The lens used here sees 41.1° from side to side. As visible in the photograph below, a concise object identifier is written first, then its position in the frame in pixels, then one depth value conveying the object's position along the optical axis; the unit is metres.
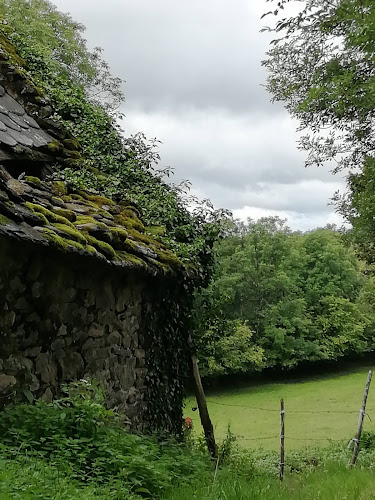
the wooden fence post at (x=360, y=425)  8.45
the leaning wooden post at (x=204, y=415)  7.54
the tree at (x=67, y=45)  13.79
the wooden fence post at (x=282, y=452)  7.49
